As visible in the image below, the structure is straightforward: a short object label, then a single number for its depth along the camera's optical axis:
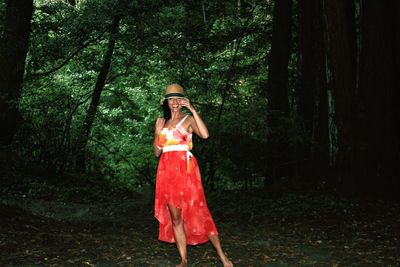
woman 5.47
